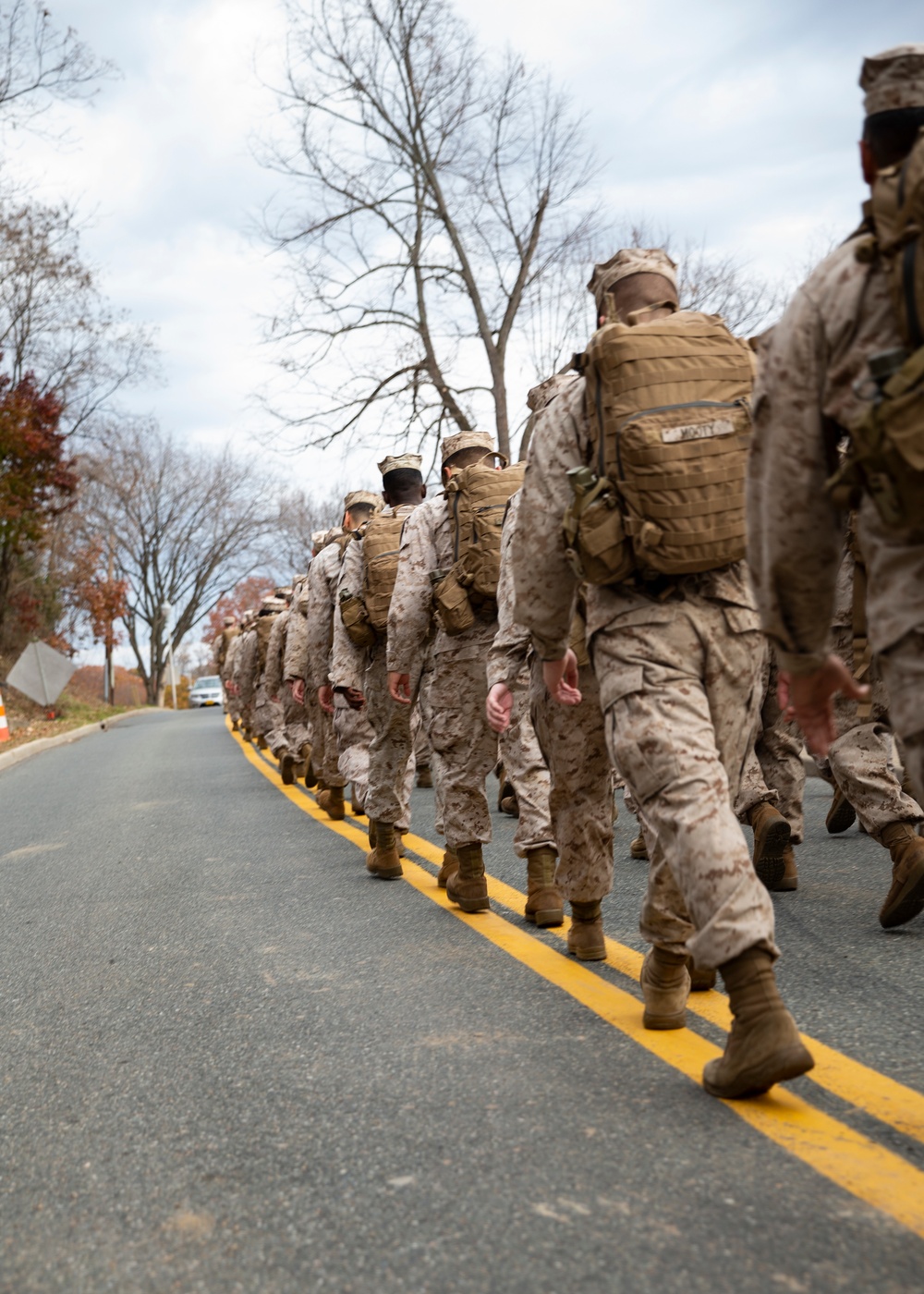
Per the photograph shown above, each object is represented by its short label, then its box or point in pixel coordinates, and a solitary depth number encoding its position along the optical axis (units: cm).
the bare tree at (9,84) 1955
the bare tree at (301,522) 4328
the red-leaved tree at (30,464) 2384
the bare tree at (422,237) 2167
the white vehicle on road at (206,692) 5041
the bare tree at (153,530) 4566
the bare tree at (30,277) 2498
